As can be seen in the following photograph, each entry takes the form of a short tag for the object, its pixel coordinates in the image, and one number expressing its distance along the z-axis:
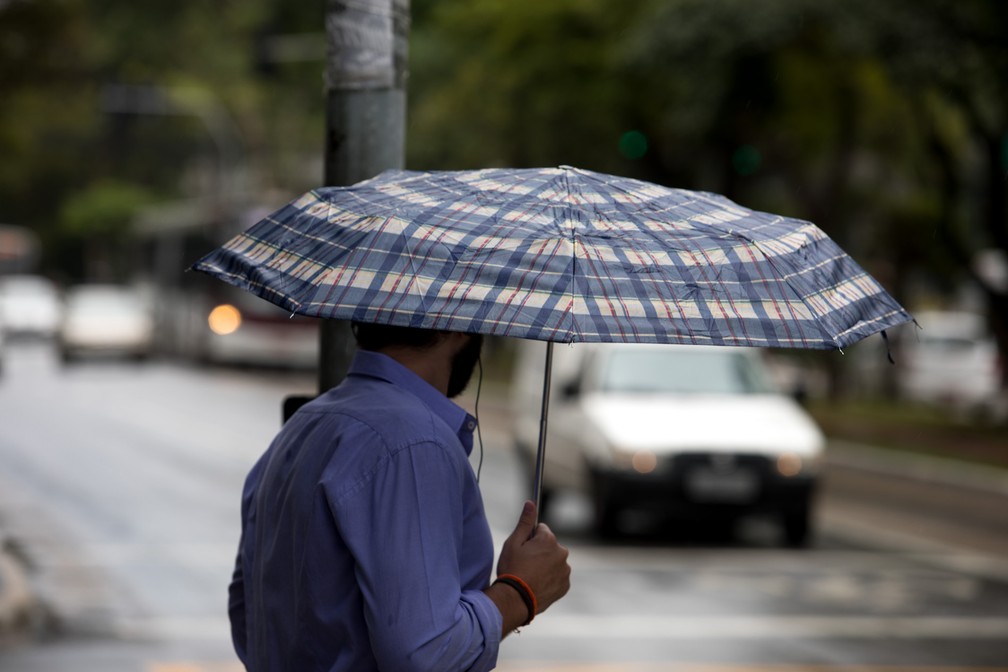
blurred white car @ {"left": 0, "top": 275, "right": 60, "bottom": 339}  58.91
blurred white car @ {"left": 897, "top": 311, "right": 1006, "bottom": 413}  37.16
